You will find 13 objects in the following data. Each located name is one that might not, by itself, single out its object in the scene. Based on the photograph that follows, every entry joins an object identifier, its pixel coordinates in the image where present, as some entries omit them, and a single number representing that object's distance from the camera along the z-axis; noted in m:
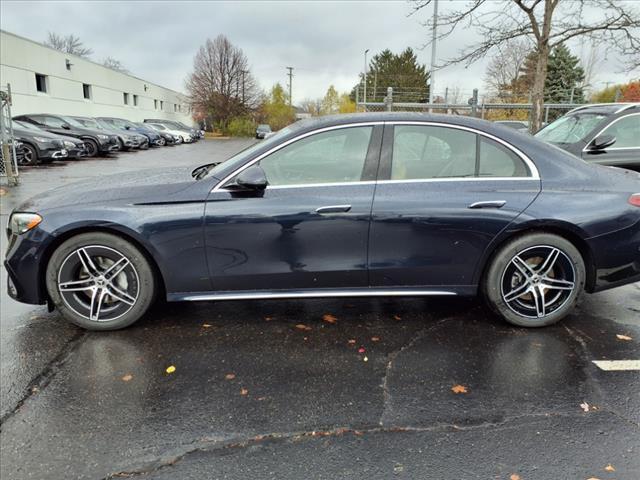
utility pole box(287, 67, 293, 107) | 82.20
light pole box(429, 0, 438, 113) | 11.37
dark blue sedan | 3.46
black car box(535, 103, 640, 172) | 6.50
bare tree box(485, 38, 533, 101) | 30.90
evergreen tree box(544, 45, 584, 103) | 34.75
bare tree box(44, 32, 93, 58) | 70.67
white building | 25.73
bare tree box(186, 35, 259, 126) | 64.75
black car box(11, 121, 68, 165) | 15.13
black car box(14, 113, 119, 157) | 19.28
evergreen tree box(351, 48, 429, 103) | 51.22
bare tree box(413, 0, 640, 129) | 9.70
